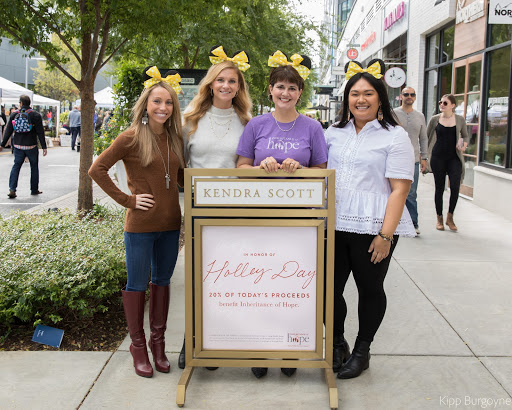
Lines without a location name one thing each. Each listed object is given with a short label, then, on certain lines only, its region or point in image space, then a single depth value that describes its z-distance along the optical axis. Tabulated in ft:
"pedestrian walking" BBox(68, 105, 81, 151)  83.12
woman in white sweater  11.76
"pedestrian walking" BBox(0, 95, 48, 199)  38.88
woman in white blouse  11.03
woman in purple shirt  11.21
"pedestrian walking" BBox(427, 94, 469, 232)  26.48
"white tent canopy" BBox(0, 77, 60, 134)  75.51
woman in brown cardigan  11.43
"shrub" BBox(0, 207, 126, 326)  13.43
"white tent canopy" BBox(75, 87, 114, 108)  103.86
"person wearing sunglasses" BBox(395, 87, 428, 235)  25.61
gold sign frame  10.68
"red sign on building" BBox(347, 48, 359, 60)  74.46
